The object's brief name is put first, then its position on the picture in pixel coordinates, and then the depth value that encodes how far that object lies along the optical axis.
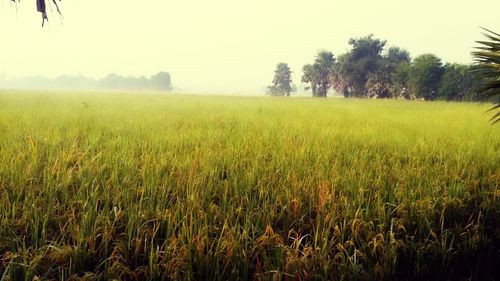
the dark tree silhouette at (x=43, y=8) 4.29
